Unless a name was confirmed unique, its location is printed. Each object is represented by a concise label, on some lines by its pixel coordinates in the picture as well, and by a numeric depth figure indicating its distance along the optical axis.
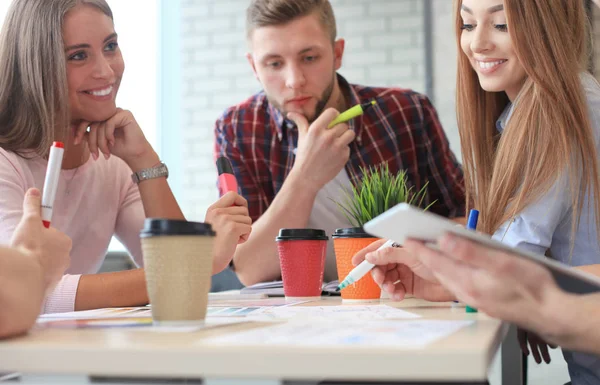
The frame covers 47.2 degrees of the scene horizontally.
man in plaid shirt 1.85
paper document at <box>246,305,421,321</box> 0.83
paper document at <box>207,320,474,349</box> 0.58
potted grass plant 1.19
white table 0.52
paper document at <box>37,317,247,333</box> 0.71
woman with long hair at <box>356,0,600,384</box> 1.17
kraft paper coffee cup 0.72
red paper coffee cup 1.30
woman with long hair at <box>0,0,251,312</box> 1.49
